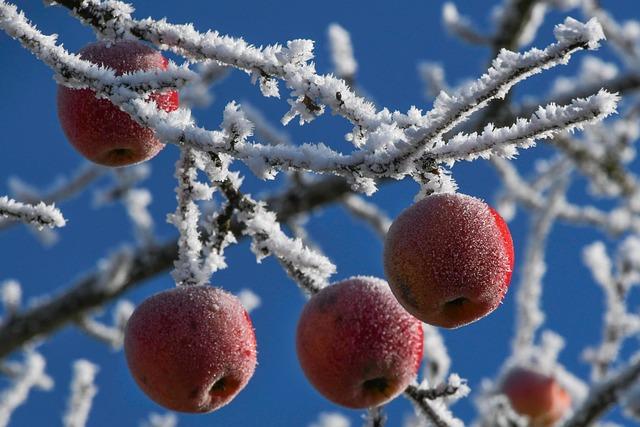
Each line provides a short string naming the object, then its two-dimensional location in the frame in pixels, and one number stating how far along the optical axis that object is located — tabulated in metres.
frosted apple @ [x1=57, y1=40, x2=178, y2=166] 3.40
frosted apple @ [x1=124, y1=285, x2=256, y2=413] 3.45
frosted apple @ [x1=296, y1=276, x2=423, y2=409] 3.70
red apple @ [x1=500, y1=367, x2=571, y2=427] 9.90
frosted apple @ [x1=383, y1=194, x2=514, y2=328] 3.05
